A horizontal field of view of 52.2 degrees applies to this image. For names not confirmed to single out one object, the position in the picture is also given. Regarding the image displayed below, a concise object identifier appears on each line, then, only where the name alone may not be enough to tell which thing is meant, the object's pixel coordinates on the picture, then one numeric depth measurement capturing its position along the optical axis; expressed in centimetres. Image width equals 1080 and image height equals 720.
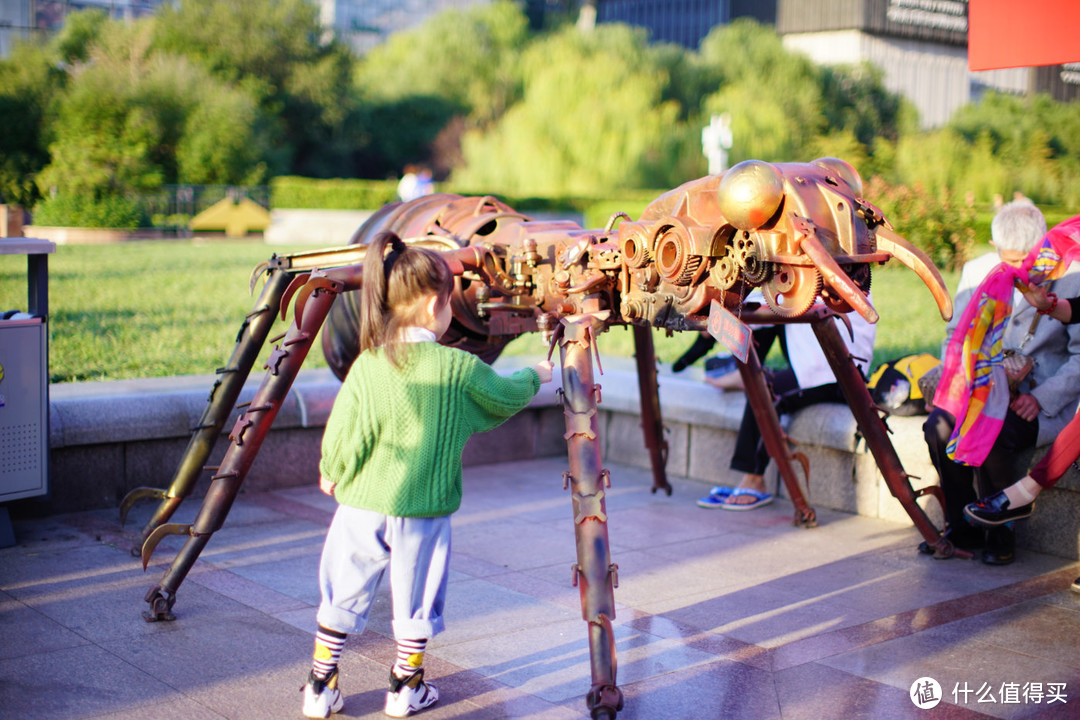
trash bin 540
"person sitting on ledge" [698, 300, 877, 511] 627
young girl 351
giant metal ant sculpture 363
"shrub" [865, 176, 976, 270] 1761
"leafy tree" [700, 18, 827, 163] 3553
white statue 2995
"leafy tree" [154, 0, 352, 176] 4847
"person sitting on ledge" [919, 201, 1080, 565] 531
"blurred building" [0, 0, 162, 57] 4377
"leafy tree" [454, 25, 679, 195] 3478
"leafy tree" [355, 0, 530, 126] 5488
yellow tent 3056
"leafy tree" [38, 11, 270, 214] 3175
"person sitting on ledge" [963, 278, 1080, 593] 495
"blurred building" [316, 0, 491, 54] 7306
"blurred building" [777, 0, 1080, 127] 5347
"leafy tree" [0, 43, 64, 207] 3372
